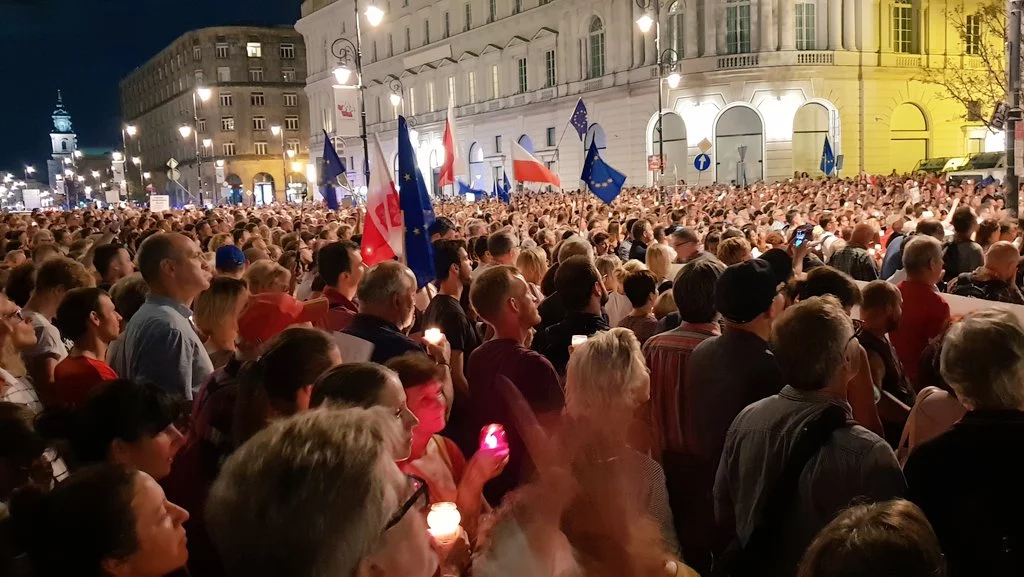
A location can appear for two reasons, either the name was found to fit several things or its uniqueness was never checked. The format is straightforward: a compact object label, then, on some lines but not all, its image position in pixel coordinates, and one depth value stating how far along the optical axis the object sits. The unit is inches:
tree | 1531.7
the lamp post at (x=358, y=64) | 804.0
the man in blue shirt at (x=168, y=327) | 189.2
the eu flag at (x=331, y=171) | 815.1
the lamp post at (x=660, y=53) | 1093.6
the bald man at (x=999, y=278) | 261.1
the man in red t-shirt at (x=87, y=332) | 178.4
